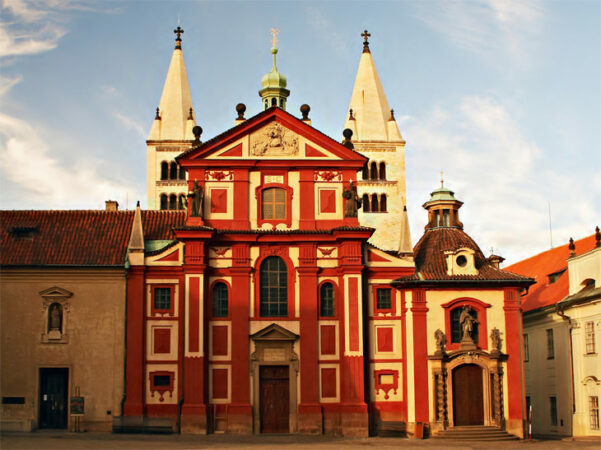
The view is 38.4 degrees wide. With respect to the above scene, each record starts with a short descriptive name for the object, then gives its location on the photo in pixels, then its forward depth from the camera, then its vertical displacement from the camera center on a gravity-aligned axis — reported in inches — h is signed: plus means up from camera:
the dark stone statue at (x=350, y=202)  1622.8 +303.3
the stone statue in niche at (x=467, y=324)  1568.7 +72.0
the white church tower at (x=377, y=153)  3021.7 +745.6
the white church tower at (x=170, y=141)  2888.8 +754.3
